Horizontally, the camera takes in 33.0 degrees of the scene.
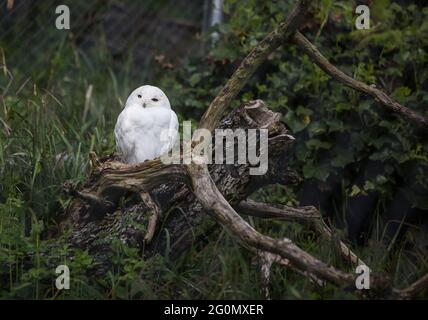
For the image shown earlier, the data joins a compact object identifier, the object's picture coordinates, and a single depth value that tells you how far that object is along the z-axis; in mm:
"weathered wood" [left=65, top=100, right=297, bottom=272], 2775
